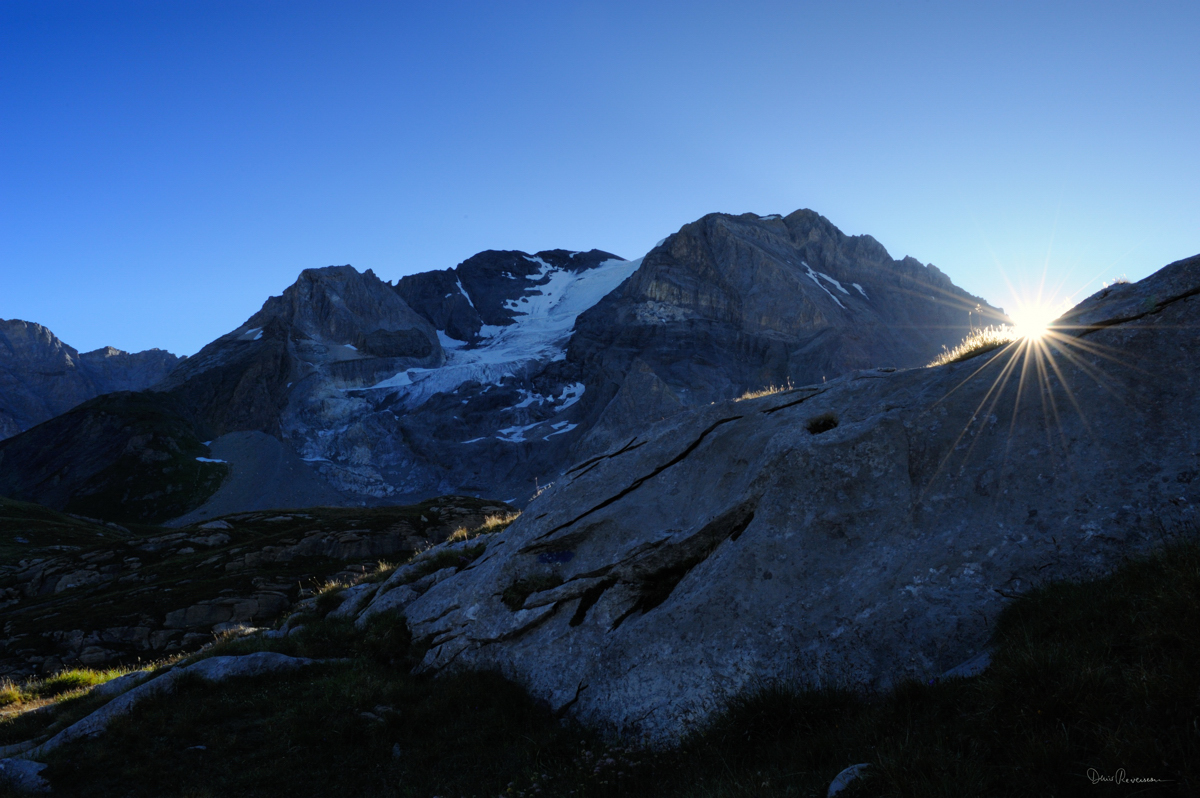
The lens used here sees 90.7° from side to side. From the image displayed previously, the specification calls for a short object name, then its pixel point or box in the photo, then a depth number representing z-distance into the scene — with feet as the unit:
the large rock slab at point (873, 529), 27.20
